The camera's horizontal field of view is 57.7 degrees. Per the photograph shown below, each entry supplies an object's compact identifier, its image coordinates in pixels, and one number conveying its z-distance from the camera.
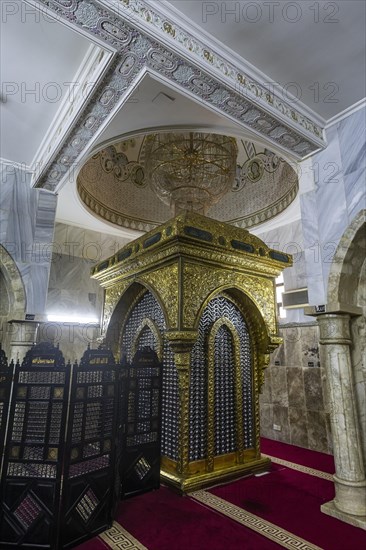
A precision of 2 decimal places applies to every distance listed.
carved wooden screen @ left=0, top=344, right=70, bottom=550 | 2.35
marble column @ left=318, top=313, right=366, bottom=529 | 2.79
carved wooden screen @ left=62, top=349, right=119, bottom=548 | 2.45
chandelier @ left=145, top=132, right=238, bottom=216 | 4.93
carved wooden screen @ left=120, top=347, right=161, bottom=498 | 3.19
